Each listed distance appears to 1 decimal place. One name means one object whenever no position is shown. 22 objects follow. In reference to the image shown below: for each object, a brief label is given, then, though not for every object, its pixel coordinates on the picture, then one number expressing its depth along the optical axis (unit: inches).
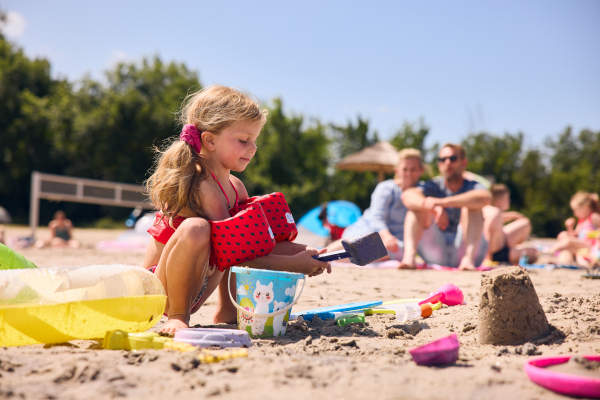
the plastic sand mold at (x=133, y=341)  85.6
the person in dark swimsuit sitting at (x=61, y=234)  395.2
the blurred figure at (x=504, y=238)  258.1
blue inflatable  406.3
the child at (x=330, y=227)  355.9
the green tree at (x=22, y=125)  974.4
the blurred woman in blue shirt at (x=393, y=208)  250.7
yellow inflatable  84.8
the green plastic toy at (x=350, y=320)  109.3
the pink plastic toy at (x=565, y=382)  61.4
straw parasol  581.9
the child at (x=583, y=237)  287.0
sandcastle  90.7
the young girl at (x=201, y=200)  102.0
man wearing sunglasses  233.5
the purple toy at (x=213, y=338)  85.7
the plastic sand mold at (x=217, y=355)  75.7
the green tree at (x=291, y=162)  991.0
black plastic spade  105.7
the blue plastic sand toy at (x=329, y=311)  116.7
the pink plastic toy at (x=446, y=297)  132.3
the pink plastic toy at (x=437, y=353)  74.0
